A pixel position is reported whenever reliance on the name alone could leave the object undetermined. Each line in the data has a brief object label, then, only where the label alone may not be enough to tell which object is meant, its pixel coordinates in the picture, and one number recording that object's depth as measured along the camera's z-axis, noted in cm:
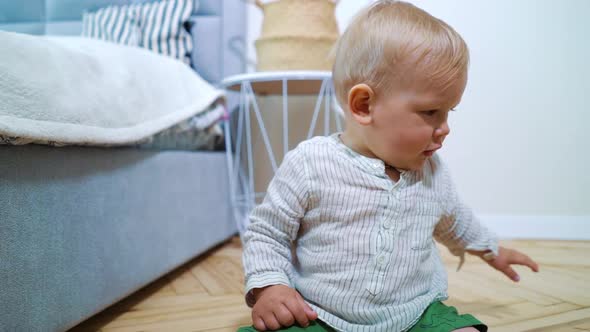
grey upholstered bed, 48
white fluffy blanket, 49
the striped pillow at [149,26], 125
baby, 50
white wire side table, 112
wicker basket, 113
